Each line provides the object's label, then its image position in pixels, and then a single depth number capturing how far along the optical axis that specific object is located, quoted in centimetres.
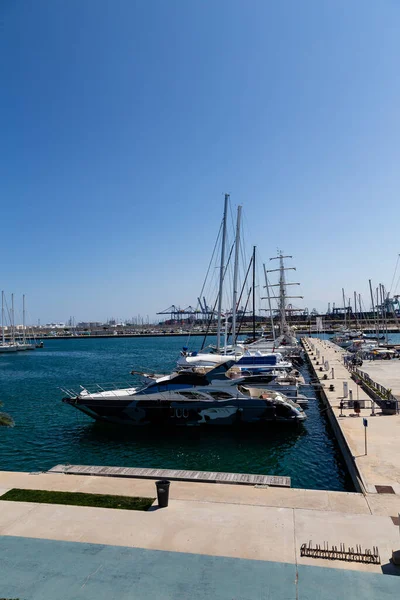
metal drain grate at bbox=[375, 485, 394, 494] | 1325
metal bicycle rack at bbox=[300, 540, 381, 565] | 897
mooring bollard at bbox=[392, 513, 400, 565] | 870
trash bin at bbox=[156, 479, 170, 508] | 1220
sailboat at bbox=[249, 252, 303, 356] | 5656
